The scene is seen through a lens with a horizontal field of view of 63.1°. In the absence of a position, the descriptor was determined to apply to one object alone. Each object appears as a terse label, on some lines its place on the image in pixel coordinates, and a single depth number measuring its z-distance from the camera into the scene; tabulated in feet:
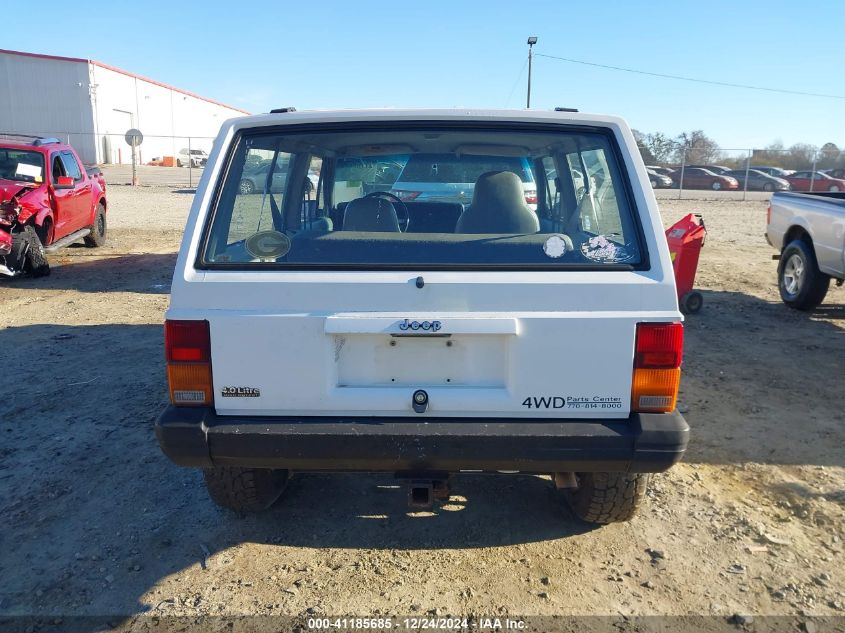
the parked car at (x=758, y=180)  110.63
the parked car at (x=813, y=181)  97.24
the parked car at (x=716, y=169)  115.03
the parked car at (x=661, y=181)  106.38
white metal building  142.51
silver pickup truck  24.49
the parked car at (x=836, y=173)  103.11
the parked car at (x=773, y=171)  114.11
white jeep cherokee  8.98
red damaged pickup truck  30.01
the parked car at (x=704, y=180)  112.47
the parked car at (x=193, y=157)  143.04
